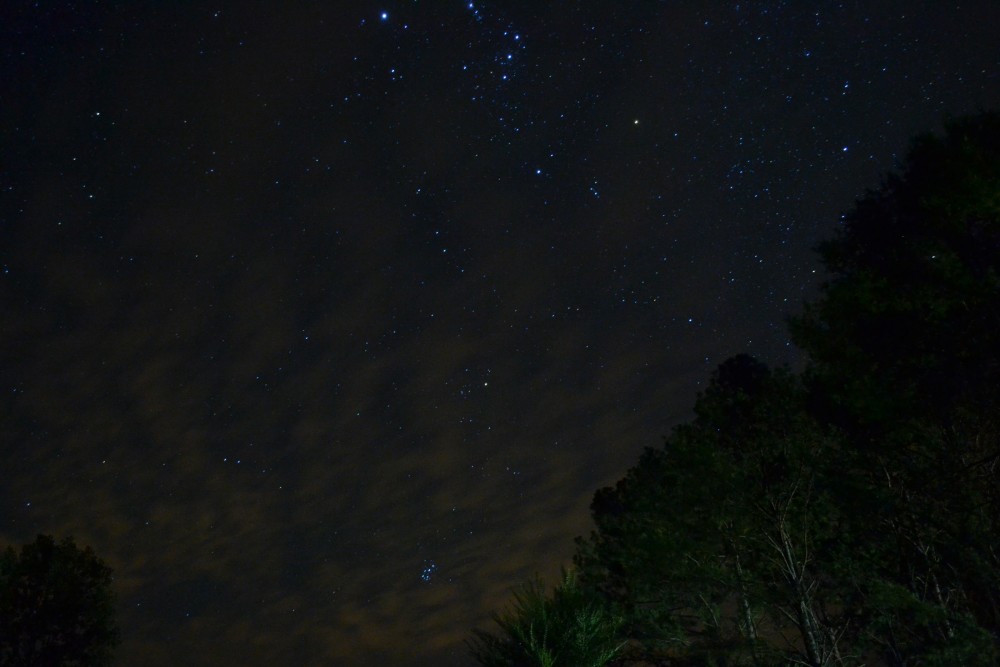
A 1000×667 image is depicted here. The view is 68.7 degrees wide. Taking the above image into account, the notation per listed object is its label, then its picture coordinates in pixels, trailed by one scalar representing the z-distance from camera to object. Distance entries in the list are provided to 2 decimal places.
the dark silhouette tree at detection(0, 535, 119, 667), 26.17
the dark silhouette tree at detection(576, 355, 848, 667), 19.67
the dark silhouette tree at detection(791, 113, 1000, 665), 14.30
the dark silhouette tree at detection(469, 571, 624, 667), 11.98
